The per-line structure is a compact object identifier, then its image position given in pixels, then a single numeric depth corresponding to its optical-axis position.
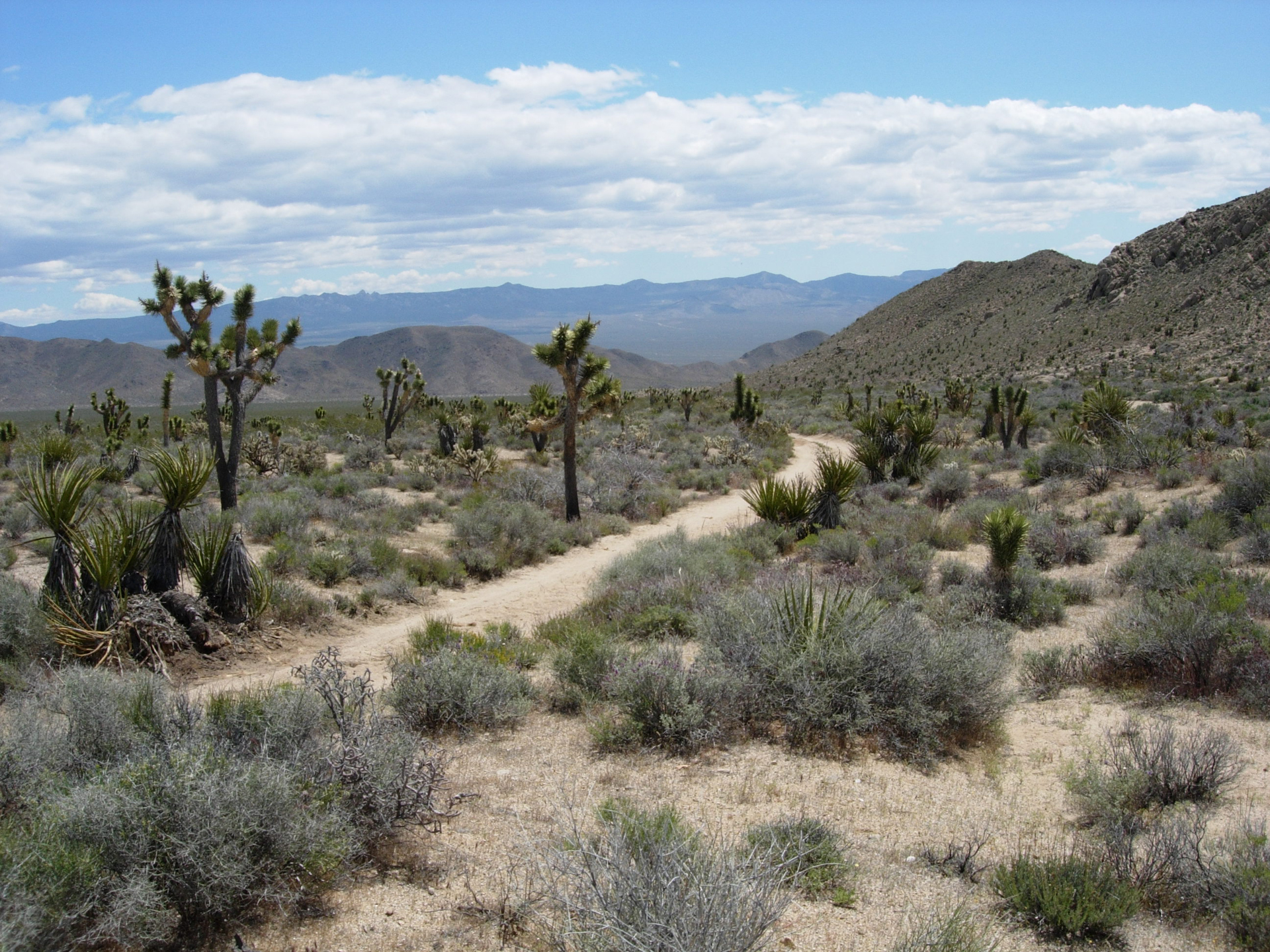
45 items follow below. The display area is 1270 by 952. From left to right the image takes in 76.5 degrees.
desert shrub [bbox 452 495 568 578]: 14.03
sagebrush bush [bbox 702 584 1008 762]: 6.33
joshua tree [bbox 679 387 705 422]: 39.62
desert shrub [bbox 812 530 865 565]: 12.12
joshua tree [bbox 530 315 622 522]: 17.81
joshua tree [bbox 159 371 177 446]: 28.39
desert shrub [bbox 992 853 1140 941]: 3.92
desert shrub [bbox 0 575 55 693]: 7.87
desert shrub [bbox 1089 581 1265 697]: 6.92
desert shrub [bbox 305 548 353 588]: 12.20
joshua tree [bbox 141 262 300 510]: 15.34
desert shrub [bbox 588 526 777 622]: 10.09
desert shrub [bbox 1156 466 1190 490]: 14.89
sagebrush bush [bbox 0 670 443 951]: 3.50
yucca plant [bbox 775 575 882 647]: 7.03
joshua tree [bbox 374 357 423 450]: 30.72
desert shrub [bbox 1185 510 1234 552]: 11.07
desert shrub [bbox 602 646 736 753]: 6.23
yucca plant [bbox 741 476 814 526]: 14.29
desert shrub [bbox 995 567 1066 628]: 9.36
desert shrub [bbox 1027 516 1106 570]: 11.61
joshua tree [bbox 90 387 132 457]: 29.38
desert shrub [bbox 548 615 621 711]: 7.20
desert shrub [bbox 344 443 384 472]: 25.03
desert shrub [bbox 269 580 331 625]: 10.36
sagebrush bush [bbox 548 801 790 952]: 3.24
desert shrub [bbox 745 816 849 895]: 4.31
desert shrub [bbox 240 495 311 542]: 14.24
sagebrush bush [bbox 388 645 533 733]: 6.69
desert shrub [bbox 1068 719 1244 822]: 5.09
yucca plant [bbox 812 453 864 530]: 14.26
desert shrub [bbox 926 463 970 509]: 16.62
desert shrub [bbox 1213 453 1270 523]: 12.06
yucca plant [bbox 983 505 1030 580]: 9.64
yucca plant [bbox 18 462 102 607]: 8.27
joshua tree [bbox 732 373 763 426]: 35.19
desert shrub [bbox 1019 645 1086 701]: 7.45
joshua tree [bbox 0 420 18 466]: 23.06
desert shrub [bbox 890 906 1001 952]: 3.53
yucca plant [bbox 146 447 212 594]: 8.77
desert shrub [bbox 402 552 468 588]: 13.13
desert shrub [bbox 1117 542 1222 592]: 9.23
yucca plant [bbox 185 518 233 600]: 9.38
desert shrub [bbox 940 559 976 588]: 10.63
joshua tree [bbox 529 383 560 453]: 28.95
